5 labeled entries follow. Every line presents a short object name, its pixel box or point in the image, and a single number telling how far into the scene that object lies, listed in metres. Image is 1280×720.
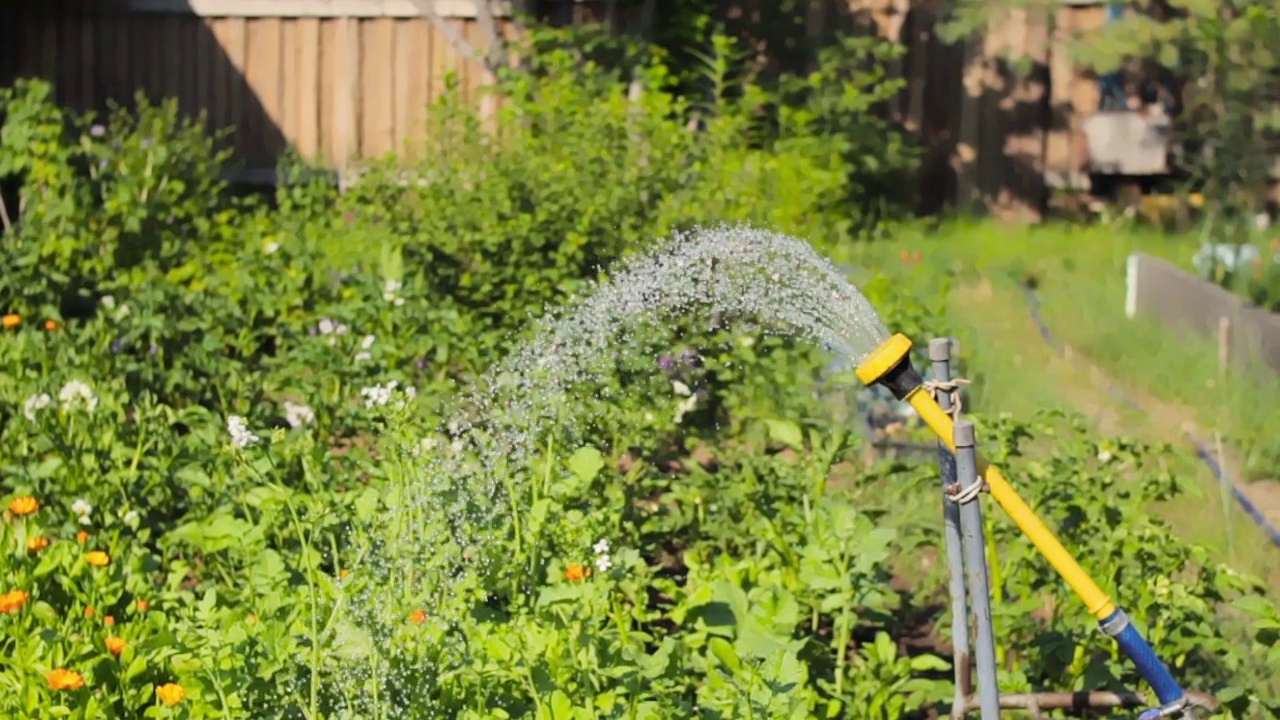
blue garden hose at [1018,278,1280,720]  4.74
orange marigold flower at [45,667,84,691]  5.10
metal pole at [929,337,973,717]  4.86
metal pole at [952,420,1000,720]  4.63
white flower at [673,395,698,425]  7.76
